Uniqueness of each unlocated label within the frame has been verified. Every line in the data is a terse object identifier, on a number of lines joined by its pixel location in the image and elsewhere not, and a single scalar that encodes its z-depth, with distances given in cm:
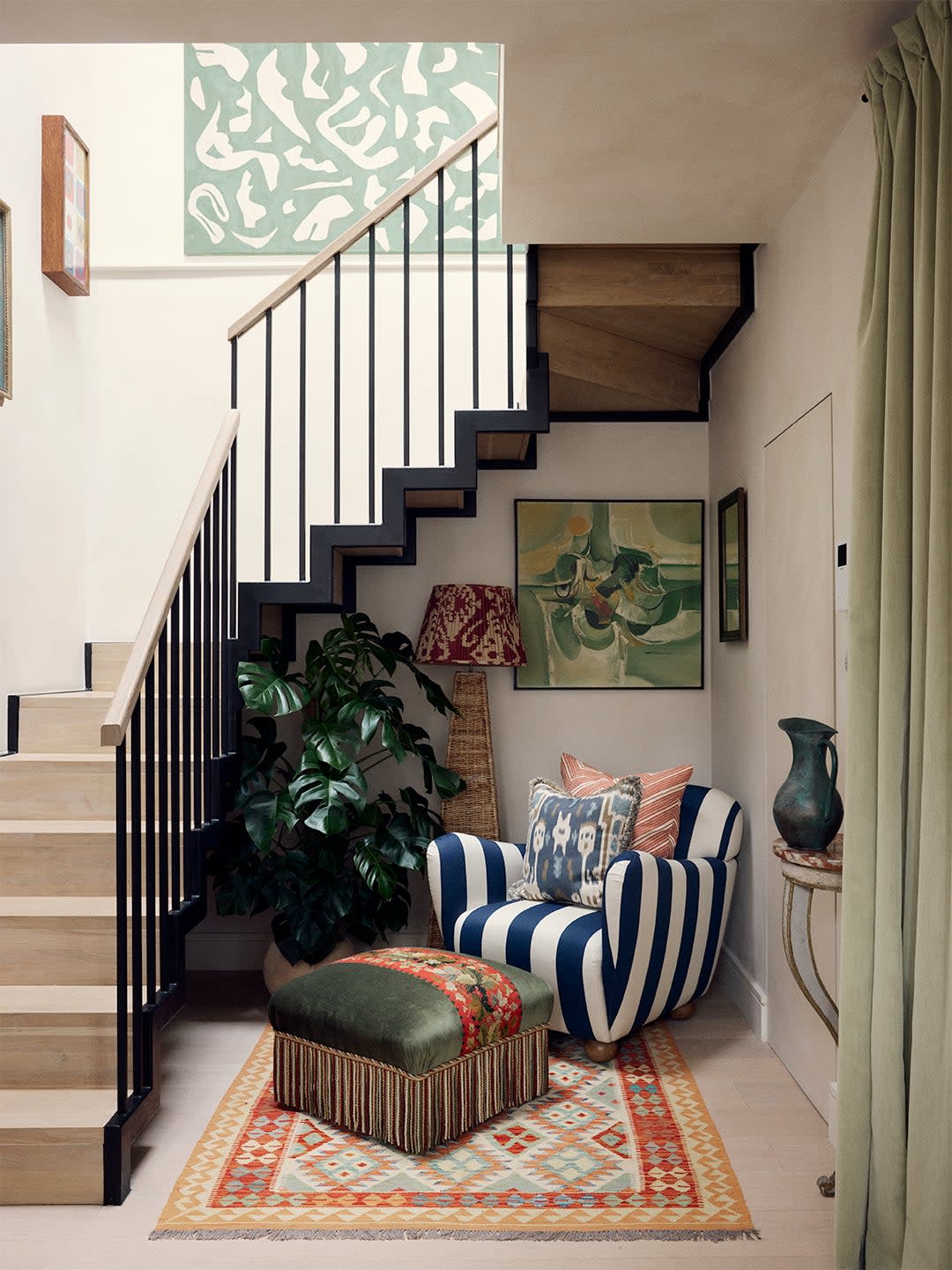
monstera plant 365
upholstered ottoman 260
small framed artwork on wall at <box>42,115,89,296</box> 402
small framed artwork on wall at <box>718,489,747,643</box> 376
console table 220
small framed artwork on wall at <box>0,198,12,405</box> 362
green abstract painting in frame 442
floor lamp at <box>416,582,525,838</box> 400
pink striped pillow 362
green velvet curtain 182
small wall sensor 262
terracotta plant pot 374
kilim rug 230
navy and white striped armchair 314
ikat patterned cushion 345
